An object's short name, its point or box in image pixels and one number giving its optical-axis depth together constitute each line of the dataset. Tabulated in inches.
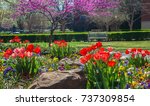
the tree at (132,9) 2057.1
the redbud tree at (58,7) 795.3
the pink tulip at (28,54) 288.9
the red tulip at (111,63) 215.5
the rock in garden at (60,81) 225.2
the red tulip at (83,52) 257.0
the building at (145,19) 2175.2
